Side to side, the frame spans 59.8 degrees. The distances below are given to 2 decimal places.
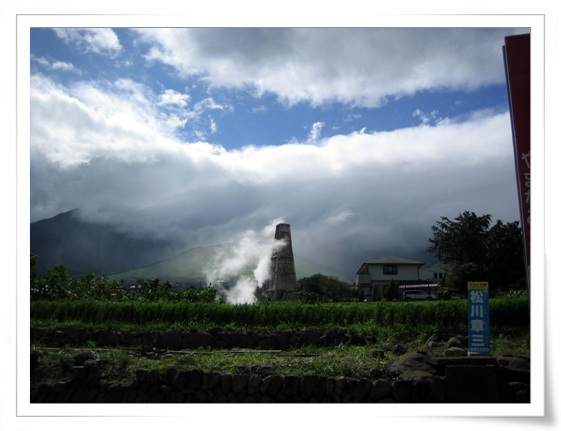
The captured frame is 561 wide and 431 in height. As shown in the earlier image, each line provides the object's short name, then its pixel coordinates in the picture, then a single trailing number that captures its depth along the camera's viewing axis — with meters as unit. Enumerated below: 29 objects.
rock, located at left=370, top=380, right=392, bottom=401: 5.02
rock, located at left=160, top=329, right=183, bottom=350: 7.95
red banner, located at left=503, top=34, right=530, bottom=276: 4.80
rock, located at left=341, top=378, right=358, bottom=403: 5.08
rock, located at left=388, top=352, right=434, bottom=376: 5.32
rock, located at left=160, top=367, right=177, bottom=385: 5.35
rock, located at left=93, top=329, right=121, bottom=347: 8.02
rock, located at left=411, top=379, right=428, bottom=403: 4.97
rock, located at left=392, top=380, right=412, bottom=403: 4.95
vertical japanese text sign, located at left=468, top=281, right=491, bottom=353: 5.19
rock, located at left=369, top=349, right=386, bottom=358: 6.21
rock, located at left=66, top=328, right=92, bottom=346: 7.92
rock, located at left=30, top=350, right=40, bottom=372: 5.34
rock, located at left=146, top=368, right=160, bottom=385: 5.31
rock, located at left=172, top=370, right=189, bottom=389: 5.31
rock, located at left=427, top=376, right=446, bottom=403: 4.96
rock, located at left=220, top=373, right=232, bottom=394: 5.27
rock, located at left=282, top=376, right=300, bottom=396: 5.12
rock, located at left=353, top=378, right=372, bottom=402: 5.06
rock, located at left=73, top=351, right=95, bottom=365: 5.73
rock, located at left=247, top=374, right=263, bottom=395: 5.18
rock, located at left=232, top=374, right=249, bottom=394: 5.24
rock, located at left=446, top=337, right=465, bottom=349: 6.46
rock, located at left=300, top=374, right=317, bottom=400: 5.12
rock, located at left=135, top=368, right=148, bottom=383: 5.31
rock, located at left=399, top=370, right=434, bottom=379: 5.09
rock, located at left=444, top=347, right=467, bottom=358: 5.37
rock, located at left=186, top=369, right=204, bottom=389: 5.34
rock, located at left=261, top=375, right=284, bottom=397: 5.14
